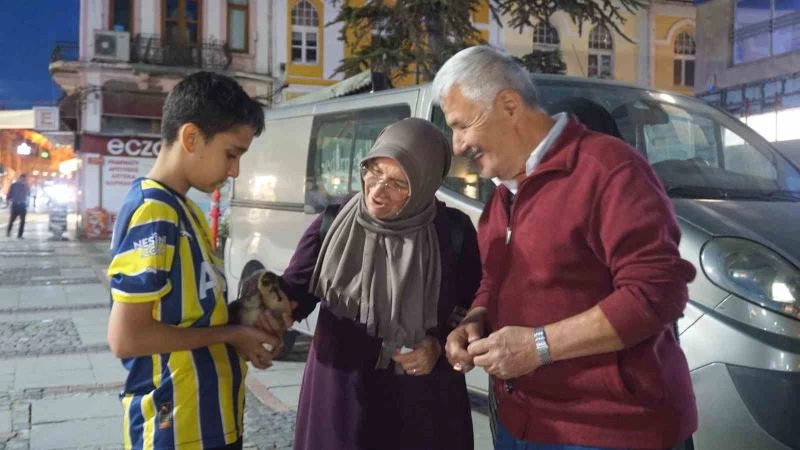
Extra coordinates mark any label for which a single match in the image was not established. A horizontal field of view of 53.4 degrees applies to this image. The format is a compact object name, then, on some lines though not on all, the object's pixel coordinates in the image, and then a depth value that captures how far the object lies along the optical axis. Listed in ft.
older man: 5.61
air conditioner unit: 77.87
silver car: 9.71
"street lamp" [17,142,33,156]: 104.79
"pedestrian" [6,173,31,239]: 73.20
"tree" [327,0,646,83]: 33.42
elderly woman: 7.46
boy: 6.38
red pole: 33.82
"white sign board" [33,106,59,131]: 77.35
